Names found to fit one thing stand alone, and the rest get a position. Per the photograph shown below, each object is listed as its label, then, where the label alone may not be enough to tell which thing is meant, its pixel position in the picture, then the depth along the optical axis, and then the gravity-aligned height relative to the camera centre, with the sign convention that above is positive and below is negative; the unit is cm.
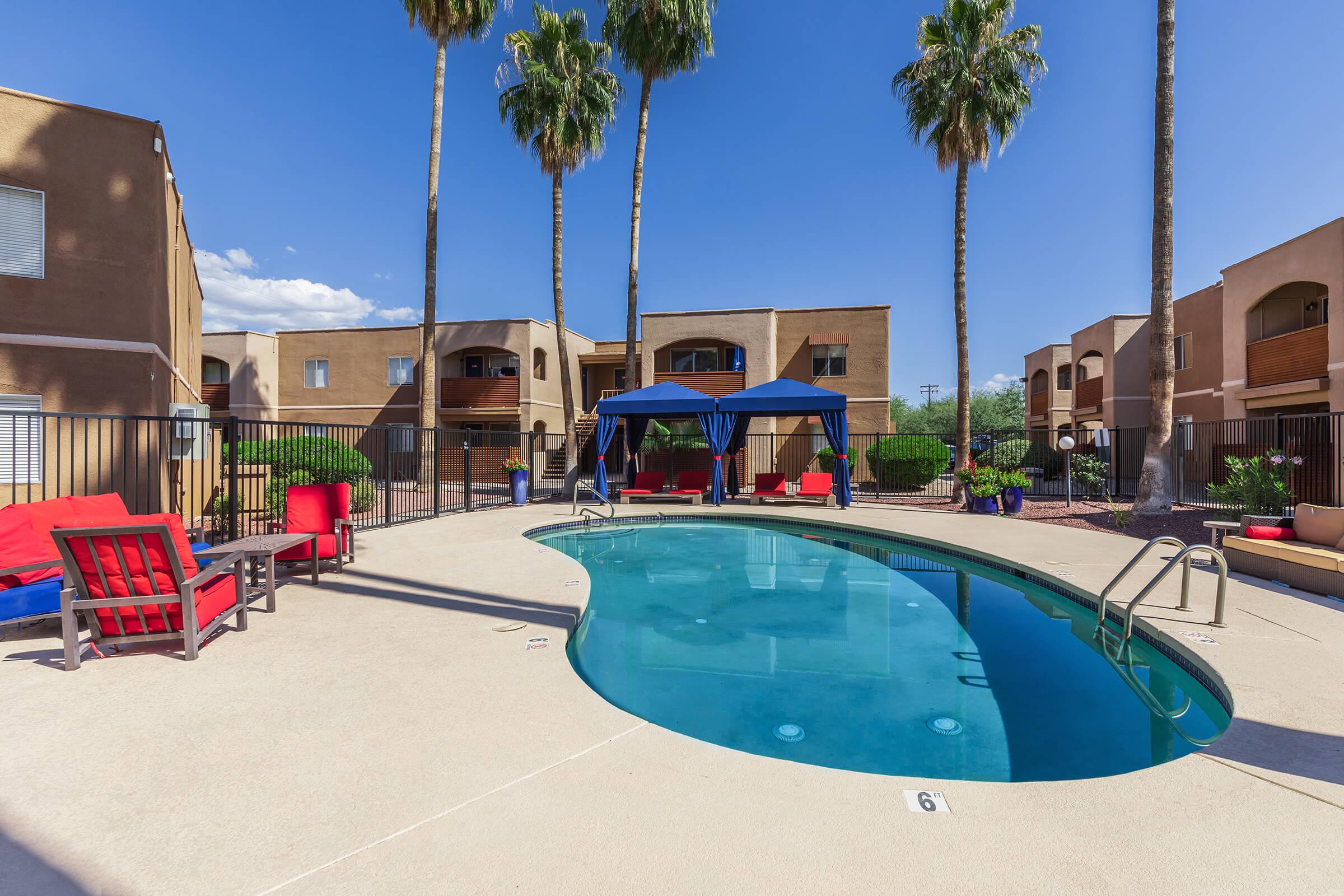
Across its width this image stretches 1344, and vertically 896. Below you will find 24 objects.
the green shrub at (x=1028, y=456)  2303 -21
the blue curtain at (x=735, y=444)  1639 +17
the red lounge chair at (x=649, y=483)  1623 -97
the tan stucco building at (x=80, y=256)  886 +298
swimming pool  367 -186
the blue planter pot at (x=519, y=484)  1513 -95
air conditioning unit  974 +25
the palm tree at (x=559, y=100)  1831 +1111
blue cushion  439 -119
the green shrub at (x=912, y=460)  1880 -31
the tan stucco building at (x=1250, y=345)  1413 +341
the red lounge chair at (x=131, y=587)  391 -99
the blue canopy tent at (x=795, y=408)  1405 +102
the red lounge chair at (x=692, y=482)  1605 -92
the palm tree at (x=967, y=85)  1477 +944
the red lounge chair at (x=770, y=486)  1522 -96
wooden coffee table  513 -94
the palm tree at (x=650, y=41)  1756 +1251
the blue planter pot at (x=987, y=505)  1341 -125
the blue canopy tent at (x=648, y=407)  1455 +106
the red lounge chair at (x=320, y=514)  679 -81
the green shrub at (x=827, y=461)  1923 -36
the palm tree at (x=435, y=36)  1581 +1144
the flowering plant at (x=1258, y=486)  933 -54
